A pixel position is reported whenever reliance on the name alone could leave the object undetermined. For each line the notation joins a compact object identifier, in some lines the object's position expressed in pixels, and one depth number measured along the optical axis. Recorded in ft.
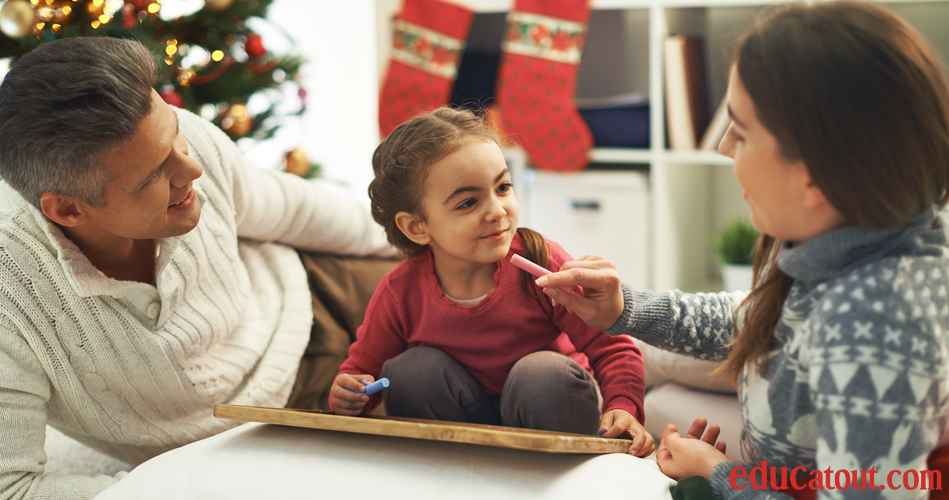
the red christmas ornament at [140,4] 4.73
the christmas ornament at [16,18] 3.84
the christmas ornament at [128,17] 4.54
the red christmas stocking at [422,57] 7.33
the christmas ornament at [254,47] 5.45
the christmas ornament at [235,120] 5.37
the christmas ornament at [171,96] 4.54
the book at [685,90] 6.68
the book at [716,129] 6.59
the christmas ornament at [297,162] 6.03
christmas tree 4.31
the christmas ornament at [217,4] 4.99
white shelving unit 6.81
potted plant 6.61
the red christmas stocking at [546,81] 6.99
